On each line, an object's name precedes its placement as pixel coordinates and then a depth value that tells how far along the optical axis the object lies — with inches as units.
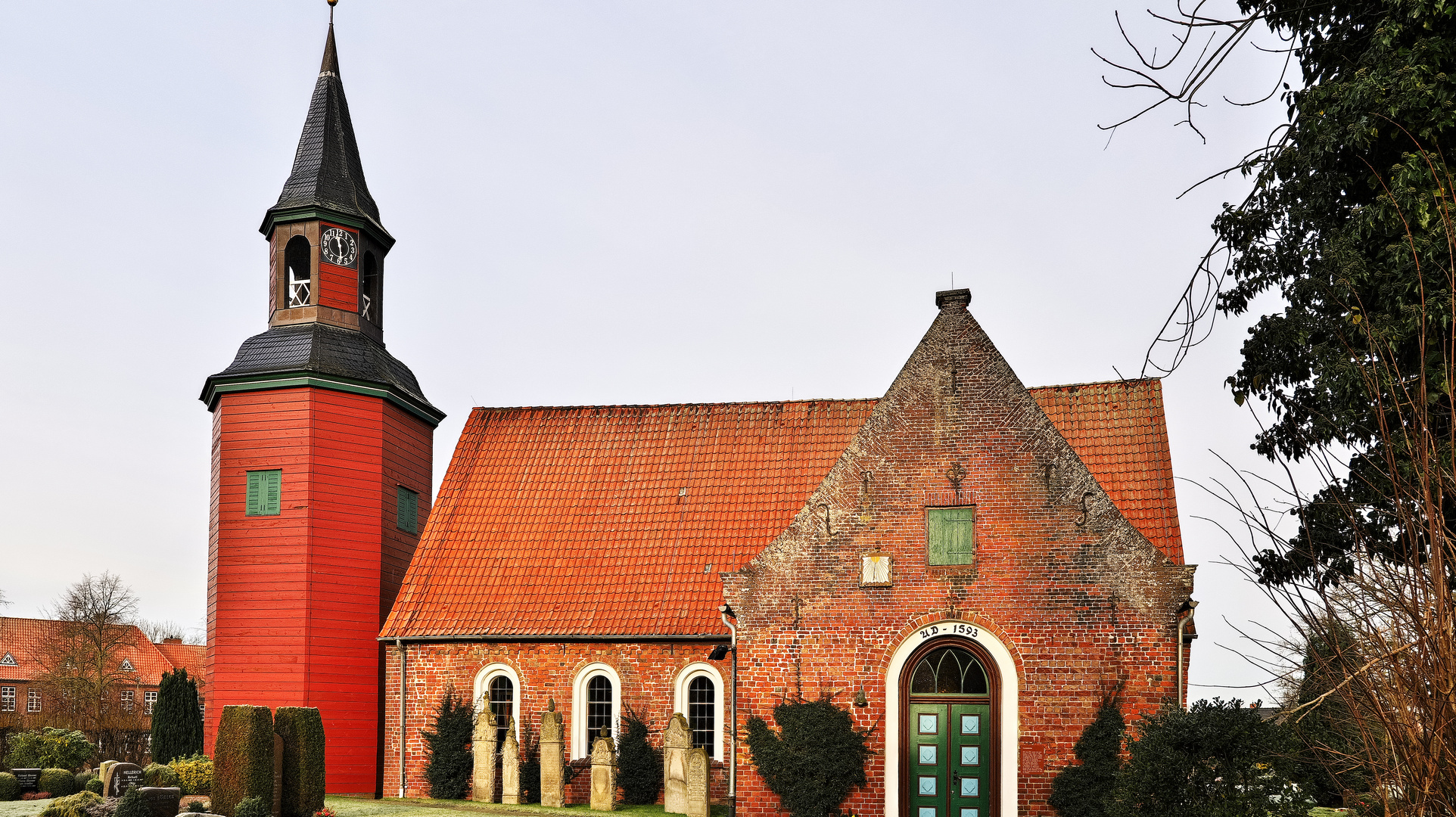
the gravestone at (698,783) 788.0
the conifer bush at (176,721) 1055.0
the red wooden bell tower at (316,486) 981.2
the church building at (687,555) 700.7
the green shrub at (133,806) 742.5
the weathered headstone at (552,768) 862.5
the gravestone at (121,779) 861.2
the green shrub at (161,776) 852.0
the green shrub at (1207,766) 514.6
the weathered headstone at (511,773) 872.9
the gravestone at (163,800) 763.4
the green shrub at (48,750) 1190.9
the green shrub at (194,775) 877.2
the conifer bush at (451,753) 902.4
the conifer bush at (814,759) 692.7
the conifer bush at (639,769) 872.3
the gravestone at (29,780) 1060.5
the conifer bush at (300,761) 762.8
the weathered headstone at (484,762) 886.4
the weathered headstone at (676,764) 803.4
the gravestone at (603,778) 839.7
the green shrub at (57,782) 1070.4
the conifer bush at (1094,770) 660.7
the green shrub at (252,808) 706.8
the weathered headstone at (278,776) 754.2
